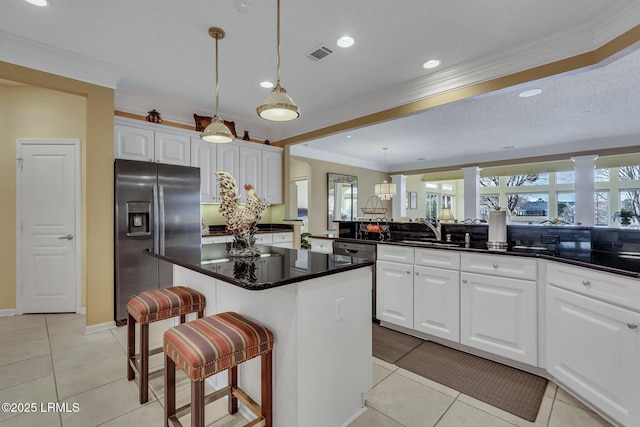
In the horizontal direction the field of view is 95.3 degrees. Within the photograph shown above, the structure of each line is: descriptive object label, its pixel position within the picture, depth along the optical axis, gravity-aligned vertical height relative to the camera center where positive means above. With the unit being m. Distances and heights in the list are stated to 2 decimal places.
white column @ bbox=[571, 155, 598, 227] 5.96 +0.46
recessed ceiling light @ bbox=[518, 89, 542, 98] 3.64 +1.53
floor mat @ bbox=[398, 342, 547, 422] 1.91 -1.23
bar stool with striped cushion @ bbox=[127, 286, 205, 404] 1.85 -0.65
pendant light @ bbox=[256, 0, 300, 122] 1.80 +0.67
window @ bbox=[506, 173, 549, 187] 9.62 +1.12
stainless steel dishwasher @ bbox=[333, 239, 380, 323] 3.14 -0.42
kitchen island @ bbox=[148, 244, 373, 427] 1.45 -0.60
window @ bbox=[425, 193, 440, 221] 11.72 +0.30
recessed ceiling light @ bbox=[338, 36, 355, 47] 2.56 +1.53
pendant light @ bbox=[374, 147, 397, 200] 5.71 +0.44
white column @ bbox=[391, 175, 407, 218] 8.95 +0.43
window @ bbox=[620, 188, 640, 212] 7.72 +0.36
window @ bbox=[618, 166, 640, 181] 7.72 +1.05
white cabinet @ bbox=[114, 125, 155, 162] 3.54 +0.86
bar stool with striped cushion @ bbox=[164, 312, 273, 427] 1.25 -0.64
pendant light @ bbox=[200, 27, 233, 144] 2.48 +0.72
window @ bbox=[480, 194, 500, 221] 10.82 +0.50
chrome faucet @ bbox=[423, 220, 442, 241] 3.15 -0.18
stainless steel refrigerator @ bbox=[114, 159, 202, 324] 3.19 -0.08
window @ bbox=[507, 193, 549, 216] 9.58 +0.30
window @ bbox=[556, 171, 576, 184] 9.25 +1.10
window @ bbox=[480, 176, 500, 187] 10.74 +1.15
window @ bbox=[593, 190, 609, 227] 8.17 +0.19
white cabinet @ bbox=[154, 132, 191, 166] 3.87 +0.87
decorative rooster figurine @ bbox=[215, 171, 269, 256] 2.02 +0.00
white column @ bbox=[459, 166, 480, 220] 7.48 +0.54
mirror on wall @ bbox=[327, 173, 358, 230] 7.37 +0.41
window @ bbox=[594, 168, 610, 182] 8.12 +1.06
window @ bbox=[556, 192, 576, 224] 9.11 +0.21
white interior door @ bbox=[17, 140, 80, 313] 3.51 -0.16
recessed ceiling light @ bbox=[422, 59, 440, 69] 2.92 +1.52
